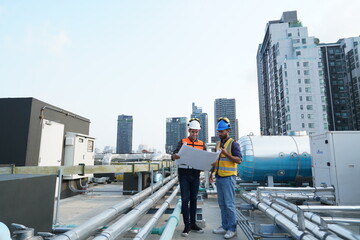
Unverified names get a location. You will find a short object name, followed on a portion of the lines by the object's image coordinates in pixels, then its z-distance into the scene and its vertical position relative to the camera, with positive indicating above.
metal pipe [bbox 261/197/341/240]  2.61 -1.00
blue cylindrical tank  9.01 -0.27
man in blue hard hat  3.74 -0.41
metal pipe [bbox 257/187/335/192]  6.52 -1.05
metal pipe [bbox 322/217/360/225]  3.11 -0.99
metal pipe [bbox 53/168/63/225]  4.96 -0.58
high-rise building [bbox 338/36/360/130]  56.06 +21.17
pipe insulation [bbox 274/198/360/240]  2.48 -0.94
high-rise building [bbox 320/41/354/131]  57.56 +18.08
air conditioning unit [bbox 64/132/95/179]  10.55 +0.11
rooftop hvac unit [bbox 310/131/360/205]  6.41 -0.31
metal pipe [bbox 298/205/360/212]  3.57 -0.88
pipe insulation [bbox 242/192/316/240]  2.84 -1.07
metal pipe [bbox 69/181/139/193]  10.14 -1.62
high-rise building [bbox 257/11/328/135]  47.03 +16.72
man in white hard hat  3.86 -0.51
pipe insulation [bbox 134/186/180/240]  2.77 -1.05
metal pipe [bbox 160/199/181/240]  2.83 -1.07
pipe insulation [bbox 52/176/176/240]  2.18 -0.85
